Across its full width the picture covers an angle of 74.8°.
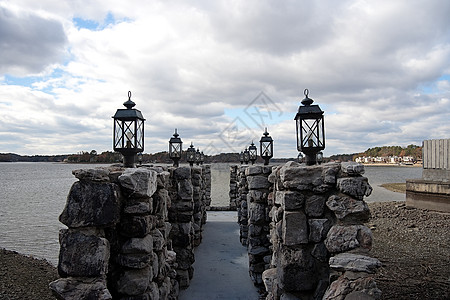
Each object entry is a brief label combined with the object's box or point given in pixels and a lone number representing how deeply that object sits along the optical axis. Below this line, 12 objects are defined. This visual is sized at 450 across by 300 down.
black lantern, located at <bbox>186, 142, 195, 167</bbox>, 11.68
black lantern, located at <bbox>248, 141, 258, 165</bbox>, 13.99
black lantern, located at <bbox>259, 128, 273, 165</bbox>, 9.49
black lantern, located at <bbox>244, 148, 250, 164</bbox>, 15.48
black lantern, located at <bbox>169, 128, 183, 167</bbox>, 9.92
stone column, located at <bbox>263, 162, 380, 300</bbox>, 2.93
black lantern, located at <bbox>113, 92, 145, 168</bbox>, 4.48
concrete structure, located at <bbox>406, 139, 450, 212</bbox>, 11.85
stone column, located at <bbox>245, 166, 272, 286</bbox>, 6.12
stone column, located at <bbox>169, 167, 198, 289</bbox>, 6.12
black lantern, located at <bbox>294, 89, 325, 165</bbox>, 4.17
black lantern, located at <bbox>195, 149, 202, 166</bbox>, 15.39
